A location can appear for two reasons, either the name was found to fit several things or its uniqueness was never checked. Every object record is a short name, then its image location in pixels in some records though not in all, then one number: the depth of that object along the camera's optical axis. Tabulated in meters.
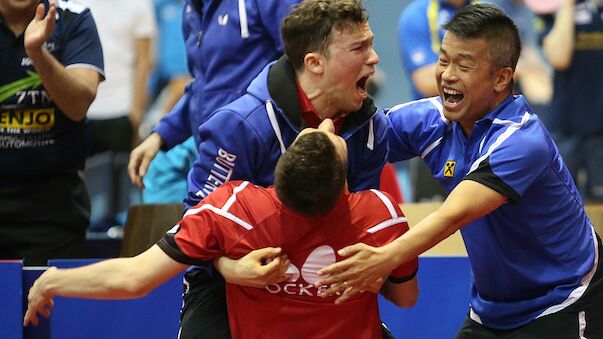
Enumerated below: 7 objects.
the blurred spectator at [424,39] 13.33
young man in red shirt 6.93
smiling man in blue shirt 7.84
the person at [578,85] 15.18
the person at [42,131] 9.94
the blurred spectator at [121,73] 14.73
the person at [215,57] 9.37
